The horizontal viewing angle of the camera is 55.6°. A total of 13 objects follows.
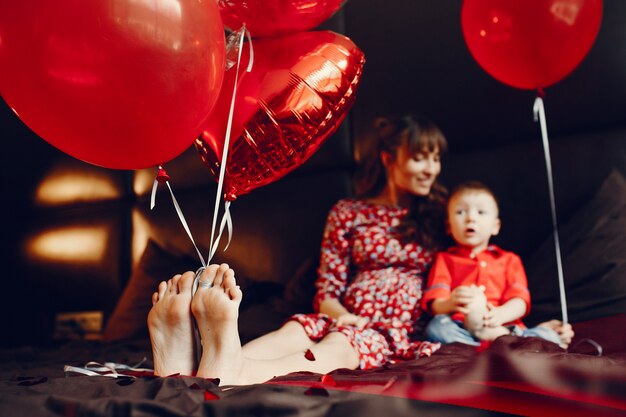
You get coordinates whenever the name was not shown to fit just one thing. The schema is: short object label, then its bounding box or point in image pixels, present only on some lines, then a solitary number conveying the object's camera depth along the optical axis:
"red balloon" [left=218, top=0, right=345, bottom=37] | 1.05
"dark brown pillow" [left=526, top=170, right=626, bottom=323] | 1.34
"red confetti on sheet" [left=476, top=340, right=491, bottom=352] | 1.19
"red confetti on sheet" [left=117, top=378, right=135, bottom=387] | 0.76
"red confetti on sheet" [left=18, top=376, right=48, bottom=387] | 0.78
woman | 0.93
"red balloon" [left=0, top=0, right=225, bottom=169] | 0.76
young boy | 1.25
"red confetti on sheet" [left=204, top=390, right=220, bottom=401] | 0.66
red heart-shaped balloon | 1.01
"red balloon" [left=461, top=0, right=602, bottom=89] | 1.22
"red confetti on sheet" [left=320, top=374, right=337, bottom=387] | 0.75
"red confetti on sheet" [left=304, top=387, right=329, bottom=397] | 0.65
